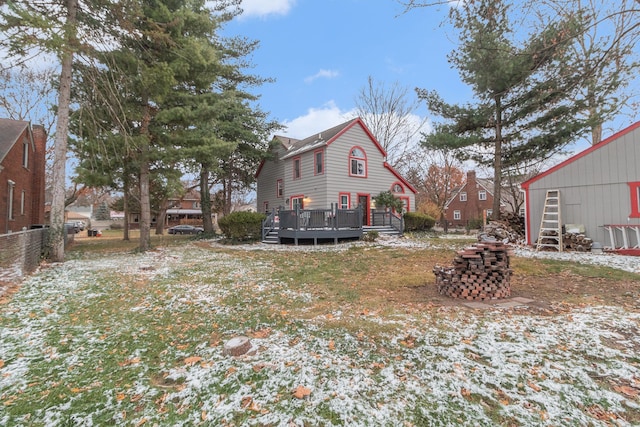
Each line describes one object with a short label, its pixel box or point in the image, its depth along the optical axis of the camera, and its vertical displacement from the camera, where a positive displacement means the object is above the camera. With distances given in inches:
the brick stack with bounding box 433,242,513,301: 193.3 -38.1
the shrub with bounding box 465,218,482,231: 1102.7 -28.1
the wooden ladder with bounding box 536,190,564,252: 423.8 -10.8
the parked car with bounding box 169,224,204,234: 1368.1 -44.5
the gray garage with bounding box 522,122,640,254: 372.5 +40.0
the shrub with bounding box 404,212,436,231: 732.0 -8.8
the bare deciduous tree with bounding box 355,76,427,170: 1018.7 +380.3
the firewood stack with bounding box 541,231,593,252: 398.9 -37.6
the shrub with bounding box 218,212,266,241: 592.1 -10.8
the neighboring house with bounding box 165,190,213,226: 1861.1 +57.0
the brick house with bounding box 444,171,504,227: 1453.0 +83.9
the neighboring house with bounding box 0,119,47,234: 519.2 +100.7
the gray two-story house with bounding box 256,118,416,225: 649.0 +110.9
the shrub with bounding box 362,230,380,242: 552.2 -35.1
